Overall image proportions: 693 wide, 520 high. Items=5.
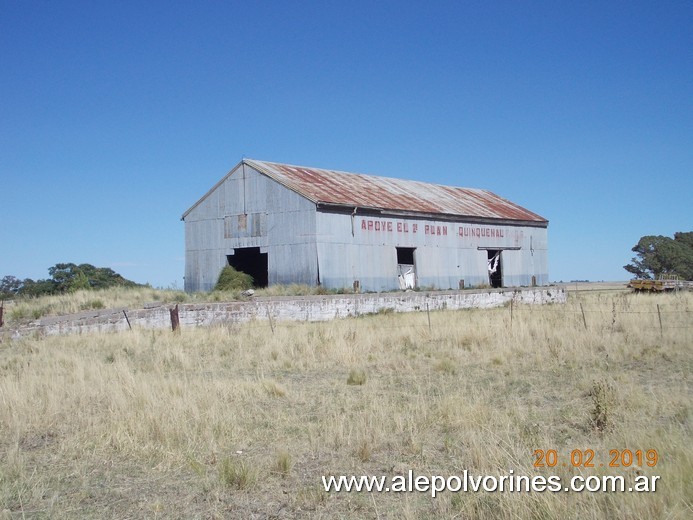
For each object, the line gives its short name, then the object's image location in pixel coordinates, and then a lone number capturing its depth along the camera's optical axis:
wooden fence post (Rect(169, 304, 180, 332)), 19.01
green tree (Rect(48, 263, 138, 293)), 42.00
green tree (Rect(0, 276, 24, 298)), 45.28
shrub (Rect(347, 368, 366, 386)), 11.35
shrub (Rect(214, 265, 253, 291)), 29.12
